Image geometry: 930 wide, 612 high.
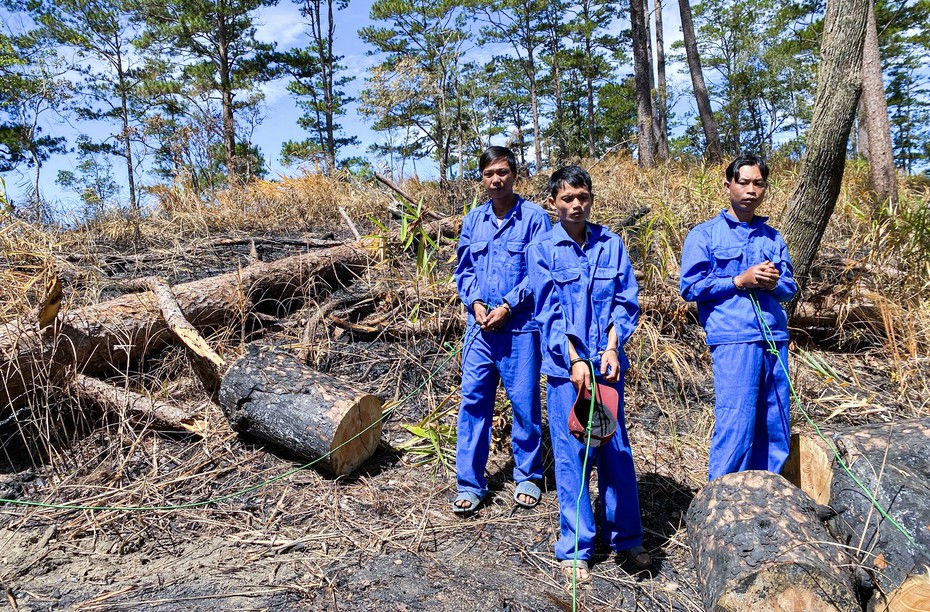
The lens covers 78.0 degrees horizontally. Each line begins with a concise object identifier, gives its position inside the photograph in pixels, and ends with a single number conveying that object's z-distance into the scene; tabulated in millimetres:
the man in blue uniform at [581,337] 2232
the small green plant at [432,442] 3324
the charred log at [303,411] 3027
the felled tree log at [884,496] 1849
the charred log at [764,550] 1744
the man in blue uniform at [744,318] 2350
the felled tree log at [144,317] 3277
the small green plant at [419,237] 3998
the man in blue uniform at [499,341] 2738
